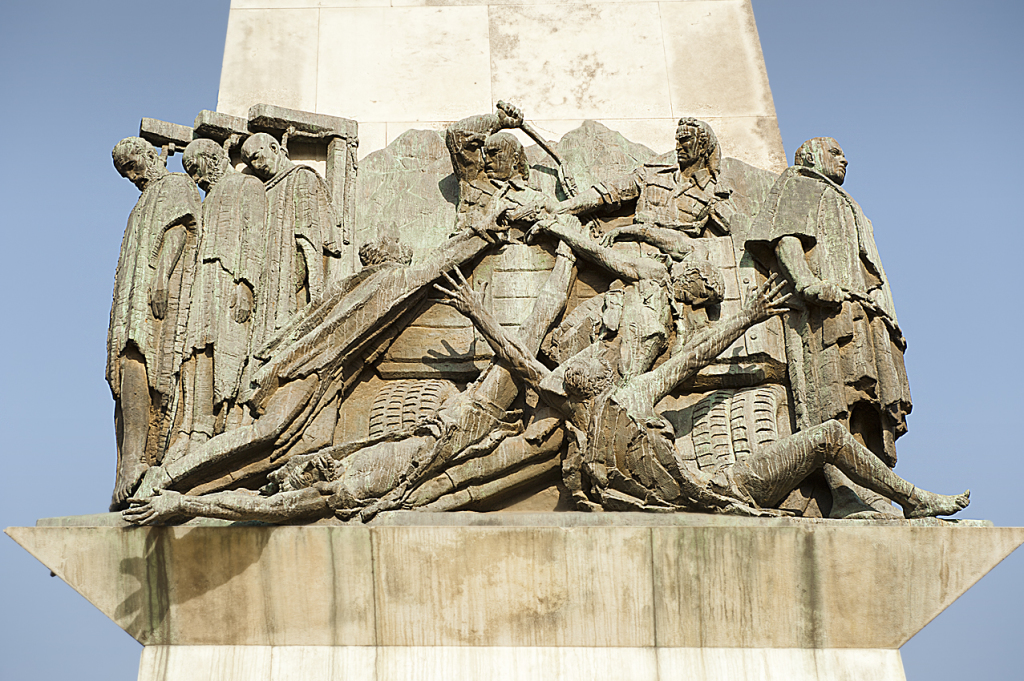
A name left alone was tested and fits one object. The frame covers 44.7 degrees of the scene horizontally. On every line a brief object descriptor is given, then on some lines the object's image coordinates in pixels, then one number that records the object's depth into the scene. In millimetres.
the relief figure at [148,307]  8188
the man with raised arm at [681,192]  9023
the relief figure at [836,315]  8266
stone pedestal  7418
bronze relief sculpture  7750
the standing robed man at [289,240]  8656
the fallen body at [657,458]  7621
